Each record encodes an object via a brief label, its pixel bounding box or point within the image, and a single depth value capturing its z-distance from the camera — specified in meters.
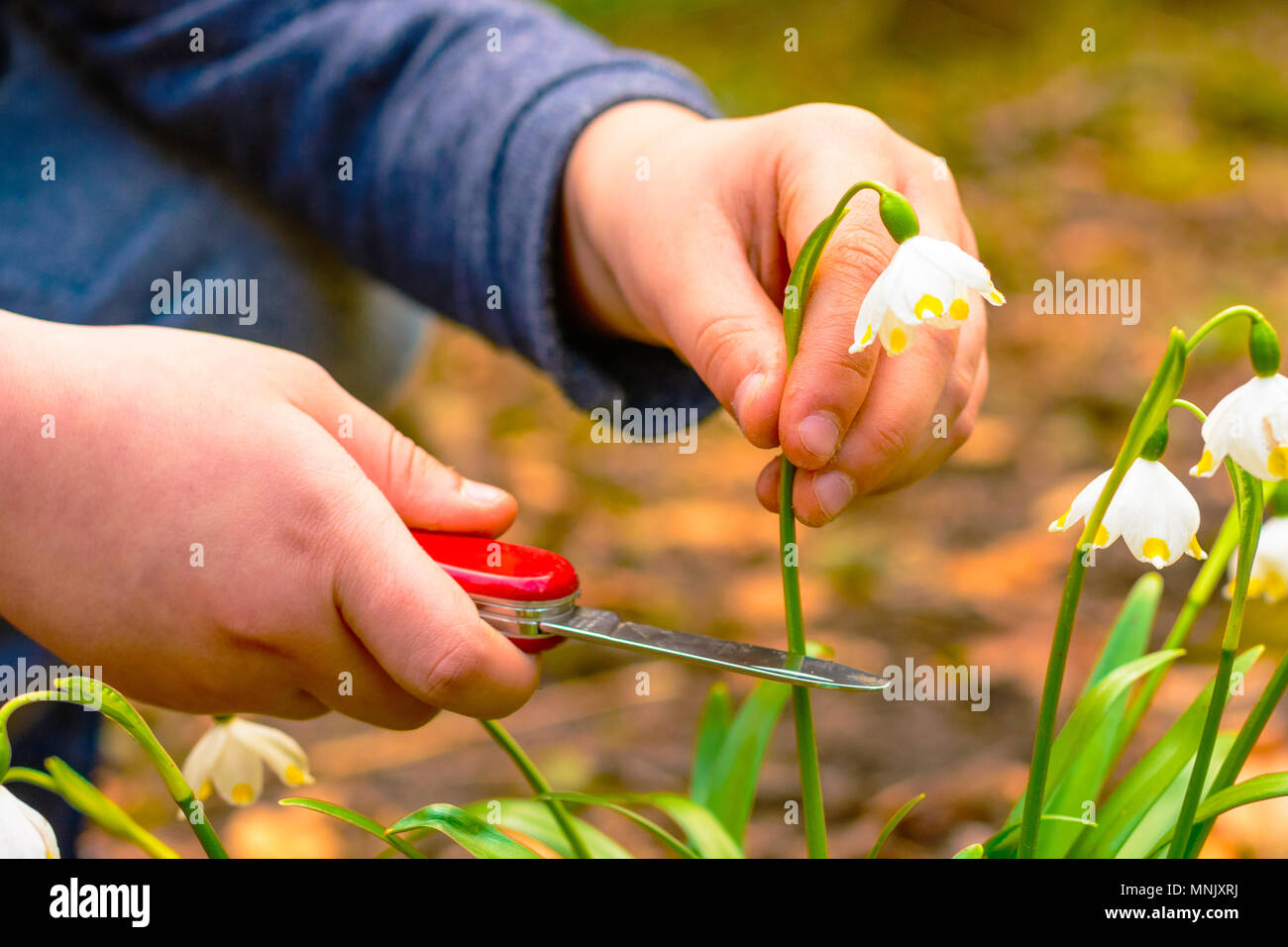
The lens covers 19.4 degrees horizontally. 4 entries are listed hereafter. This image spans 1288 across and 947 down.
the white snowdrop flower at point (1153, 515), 0.61
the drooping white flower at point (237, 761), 0.67
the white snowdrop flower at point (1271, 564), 0.63
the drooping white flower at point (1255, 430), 0.60
